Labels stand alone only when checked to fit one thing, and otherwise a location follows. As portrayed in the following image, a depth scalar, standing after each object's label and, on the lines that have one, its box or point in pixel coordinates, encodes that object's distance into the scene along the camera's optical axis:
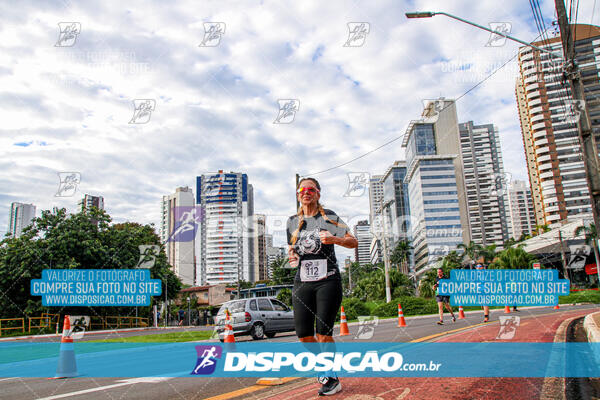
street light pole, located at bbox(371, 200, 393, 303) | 29.59
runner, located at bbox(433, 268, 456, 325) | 12.03
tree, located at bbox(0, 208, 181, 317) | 25.98
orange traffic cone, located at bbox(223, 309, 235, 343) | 5.93
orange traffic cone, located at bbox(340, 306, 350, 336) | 9.59
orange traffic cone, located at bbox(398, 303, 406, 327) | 12.27
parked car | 12.94
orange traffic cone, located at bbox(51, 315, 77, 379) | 5.61
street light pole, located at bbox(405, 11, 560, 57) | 7.72
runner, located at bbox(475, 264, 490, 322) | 11.75
